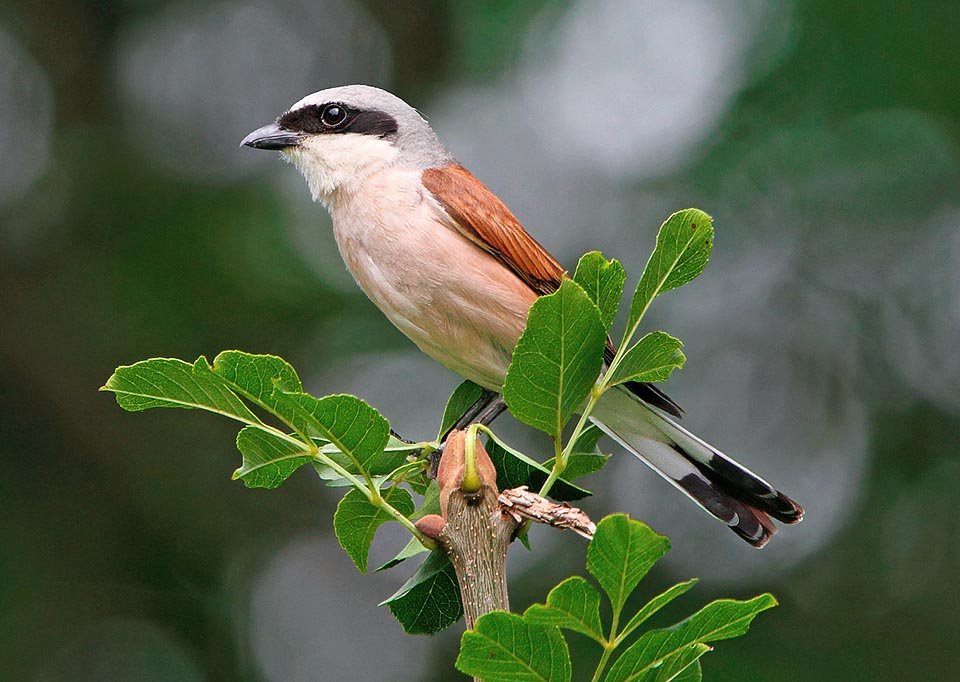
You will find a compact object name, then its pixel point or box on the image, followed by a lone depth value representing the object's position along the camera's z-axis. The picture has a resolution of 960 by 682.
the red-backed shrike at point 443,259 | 3.89
